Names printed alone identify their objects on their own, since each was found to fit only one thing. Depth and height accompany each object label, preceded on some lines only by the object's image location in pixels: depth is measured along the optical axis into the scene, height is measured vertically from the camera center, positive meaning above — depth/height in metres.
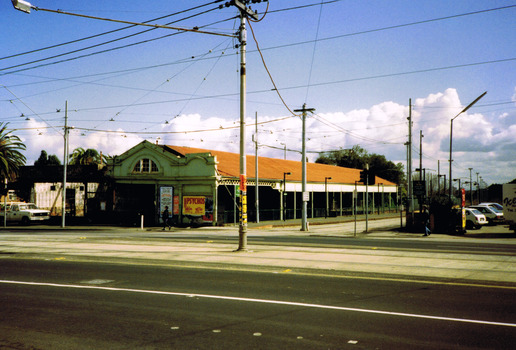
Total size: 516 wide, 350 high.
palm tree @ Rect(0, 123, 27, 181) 40.72 +4.13
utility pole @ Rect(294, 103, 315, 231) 31.25 +2.08
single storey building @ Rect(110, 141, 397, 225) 35.59 +1.18
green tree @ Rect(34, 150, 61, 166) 87.38 +8.38
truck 26.78 -0.58
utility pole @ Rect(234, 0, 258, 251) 15.45 +2.83
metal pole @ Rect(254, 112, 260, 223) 36.39 +1.10
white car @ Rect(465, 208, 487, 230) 30.93 -1.68
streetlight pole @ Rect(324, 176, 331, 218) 47.10 +1.02
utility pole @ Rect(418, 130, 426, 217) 40.59 +4.58
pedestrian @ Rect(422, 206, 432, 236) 25.66 -1.40
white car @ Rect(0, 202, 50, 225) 39.47 -1.48
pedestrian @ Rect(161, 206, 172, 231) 32.03 -1.42
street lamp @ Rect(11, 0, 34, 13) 10.37 +4.80
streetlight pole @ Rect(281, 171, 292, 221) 40.64 -0.14
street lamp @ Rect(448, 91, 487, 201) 25.14 +5.70
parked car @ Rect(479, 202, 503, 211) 42.92 -0.87
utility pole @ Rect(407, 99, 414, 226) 31.89 +2.56
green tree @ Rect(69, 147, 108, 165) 68.12 +6.97
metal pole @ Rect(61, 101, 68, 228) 33.99 +4.25
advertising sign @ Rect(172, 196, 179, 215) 36.93 -0.71
